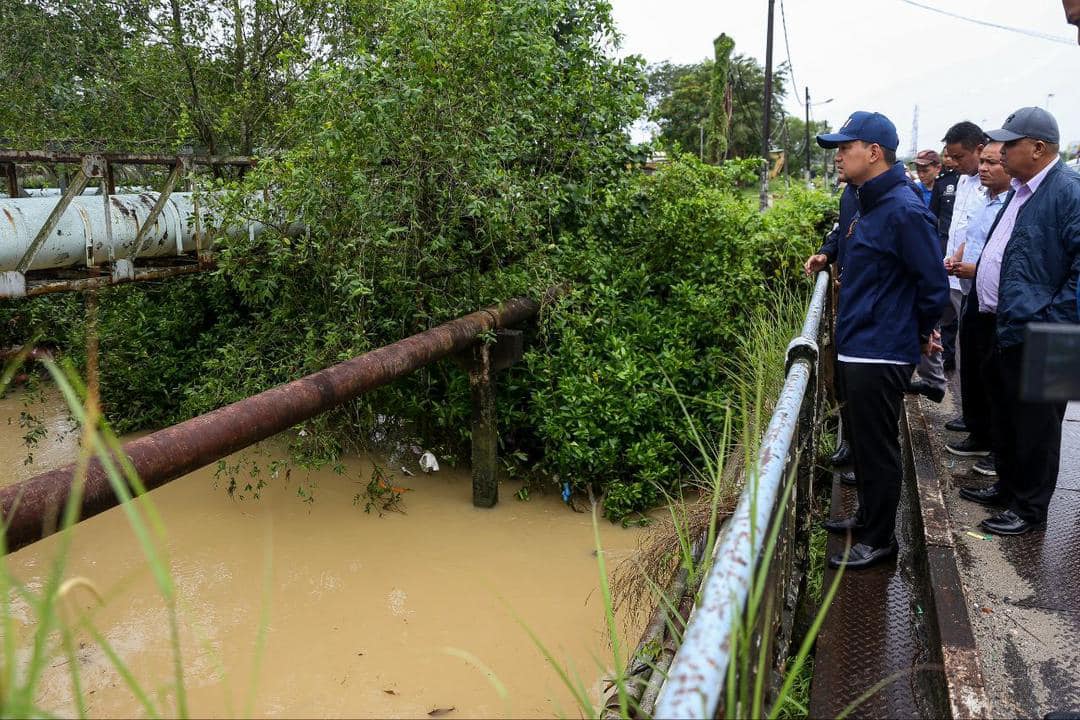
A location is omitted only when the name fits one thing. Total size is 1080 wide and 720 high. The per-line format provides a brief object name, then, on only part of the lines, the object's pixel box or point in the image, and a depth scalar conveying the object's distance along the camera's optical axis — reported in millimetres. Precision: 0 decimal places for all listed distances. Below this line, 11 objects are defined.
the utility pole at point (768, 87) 23042
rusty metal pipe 2551
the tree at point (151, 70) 9117
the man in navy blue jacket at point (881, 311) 3201
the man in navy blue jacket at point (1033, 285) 3482
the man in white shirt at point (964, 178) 5688
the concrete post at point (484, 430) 5852
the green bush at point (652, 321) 6016
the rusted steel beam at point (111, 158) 5703
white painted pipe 5703
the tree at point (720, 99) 28328
